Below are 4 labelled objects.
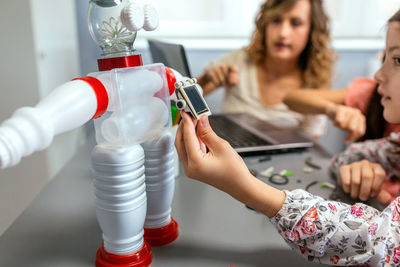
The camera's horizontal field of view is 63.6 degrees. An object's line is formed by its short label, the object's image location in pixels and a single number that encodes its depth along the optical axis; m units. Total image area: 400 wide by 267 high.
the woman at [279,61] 1.09
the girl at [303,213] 0.34
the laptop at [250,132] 0.63
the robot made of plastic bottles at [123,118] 0.31
